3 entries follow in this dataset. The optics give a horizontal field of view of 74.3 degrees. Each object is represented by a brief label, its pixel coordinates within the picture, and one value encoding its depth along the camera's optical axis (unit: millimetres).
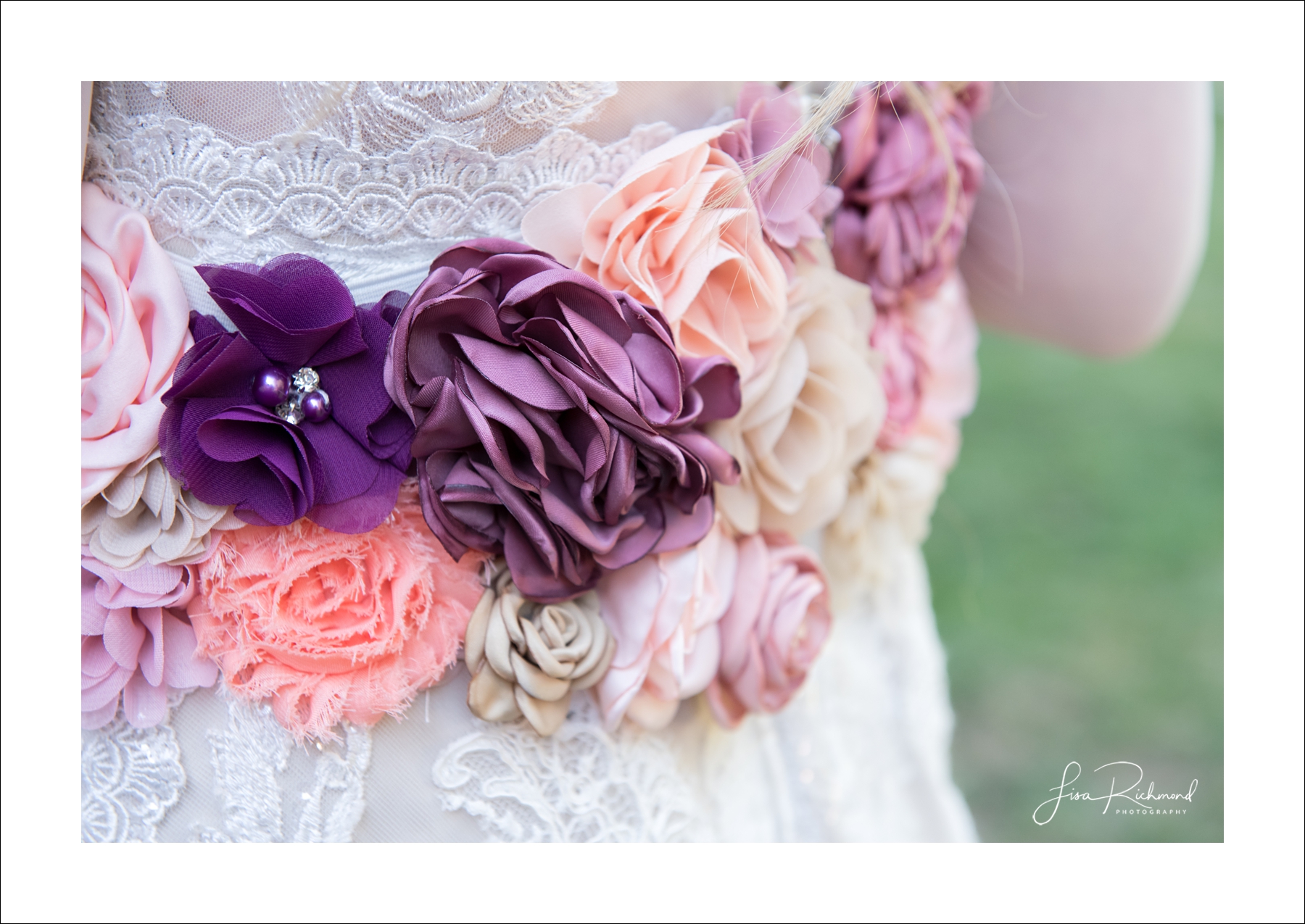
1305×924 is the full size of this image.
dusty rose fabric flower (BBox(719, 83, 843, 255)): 675
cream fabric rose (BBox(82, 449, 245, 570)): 611
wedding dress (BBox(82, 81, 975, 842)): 618
